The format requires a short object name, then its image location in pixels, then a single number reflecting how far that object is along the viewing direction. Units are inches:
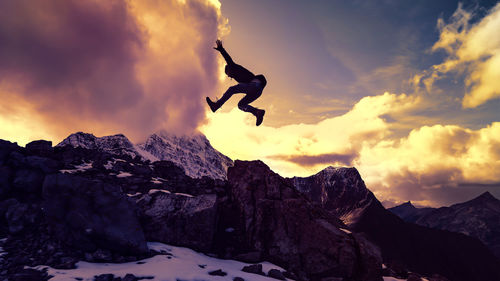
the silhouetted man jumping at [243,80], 315.9
